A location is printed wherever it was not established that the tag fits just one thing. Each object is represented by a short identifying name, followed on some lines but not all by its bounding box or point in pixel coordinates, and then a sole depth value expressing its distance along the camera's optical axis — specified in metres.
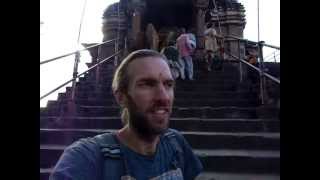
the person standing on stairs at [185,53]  3.46
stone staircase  1.88
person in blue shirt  0.60
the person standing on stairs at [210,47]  4.19
